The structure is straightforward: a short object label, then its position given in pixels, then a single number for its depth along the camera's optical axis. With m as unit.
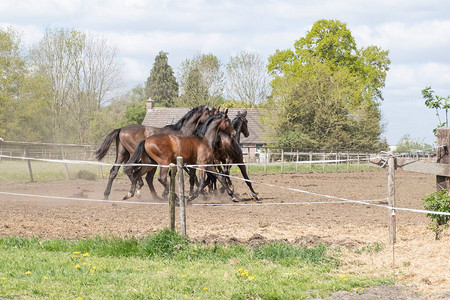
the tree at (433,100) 24.60
